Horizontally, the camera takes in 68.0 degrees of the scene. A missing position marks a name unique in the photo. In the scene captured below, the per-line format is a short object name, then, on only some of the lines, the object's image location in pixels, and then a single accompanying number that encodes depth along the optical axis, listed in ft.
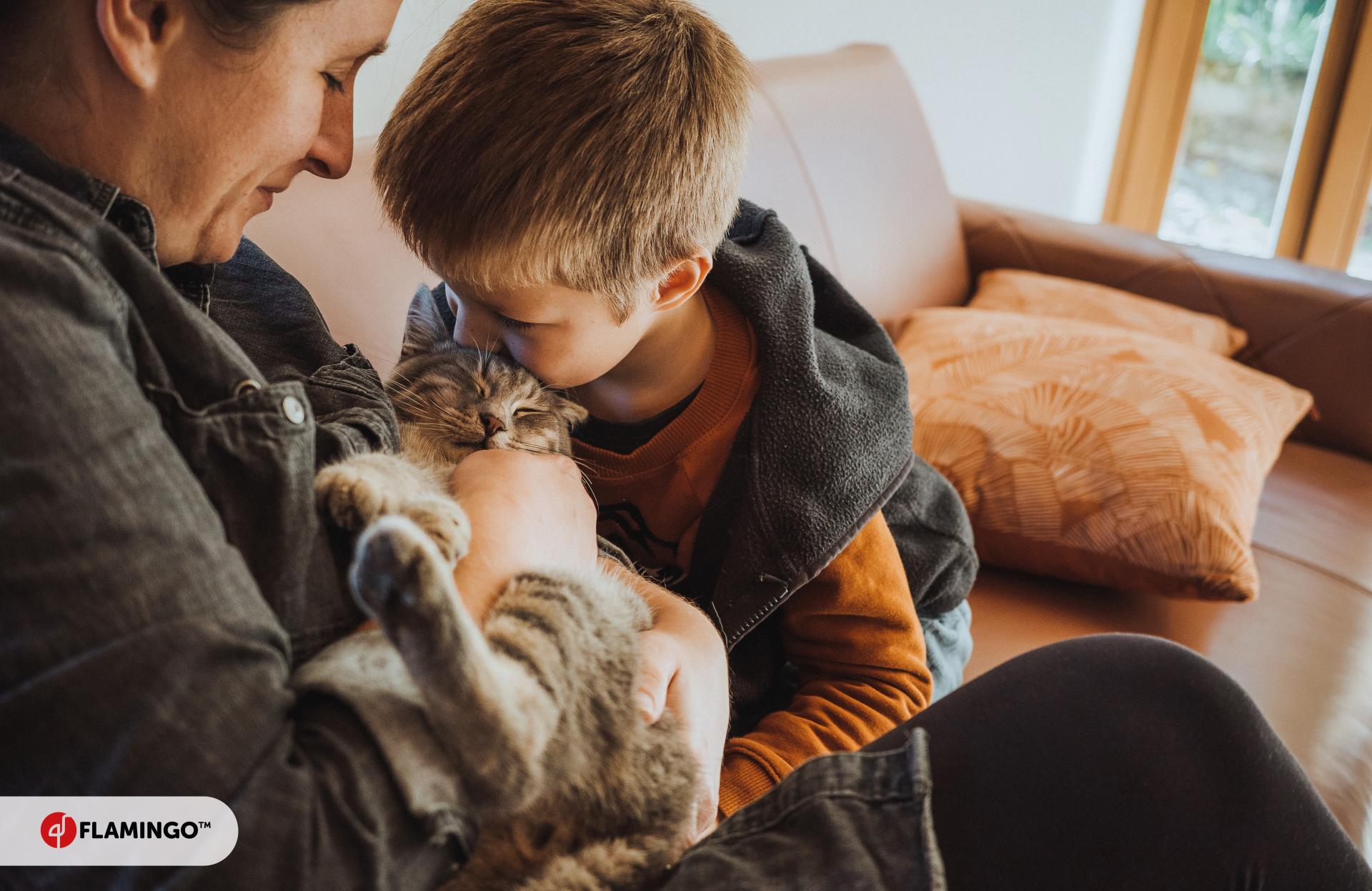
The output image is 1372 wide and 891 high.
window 12.00
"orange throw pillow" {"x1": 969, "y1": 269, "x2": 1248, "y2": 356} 7.11
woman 1.75
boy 3.27
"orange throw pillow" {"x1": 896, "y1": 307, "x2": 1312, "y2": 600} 5.09
